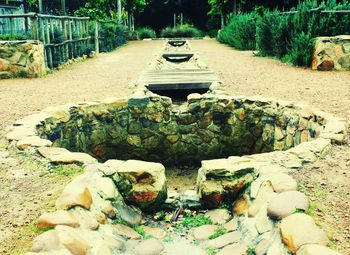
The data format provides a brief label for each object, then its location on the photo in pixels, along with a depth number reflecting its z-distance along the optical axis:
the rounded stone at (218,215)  3.26
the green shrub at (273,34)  11.21
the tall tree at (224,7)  23.10
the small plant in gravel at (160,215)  3.37
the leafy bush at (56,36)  10.57
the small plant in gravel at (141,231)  3.04
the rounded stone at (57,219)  2.49
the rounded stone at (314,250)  2.11
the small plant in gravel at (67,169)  3.31
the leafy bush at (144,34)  28.20
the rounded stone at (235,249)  2.70
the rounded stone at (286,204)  2.62
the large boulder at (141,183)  3.35
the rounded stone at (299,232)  2.27
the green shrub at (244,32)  16.02
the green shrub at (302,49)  9.43
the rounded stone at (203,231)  3.07
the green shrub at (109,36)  16.38
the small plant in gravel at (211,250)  2.82
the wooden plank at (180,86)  7.04
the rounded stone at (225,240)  2.88
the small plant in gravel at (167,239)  3.05
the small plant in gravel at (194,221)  3.27
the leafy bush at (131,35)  25.28
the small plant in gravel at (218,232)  3.03
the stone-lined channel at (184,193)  2.52
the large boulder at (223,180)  3.35
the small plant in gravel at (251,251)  2.64
